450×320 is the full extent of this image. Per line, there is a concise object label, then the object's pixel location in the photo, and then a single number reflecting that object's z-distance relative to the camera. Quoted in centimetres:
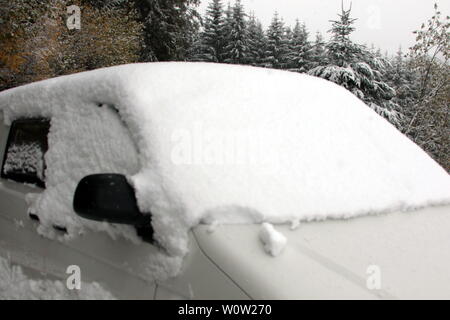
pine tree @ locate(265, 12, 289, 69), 4338
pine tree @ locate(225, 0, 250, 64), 4050
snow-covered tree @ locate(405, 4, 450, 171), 1073
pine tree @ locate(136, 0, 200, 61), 2036
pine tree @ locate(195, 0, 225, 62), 4041
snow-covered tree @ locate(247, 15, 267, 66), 4444
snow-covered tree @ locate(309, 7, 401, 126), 1573
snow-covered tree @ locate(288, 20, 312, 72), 3806
